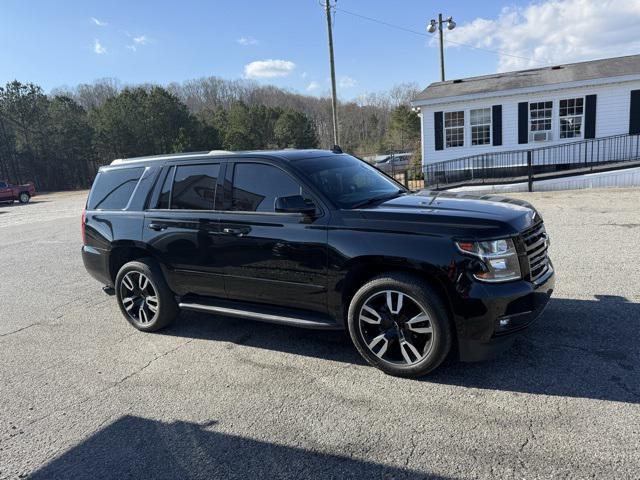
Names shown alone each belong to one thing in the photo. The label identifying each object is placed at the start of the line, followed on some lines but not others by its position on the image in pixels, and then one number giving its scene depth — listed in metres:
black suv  3.53
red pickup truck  31.12
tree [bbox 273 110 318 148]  52.03
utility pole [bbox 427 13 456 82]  28.89
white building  16.97
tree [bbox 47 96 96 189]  46.81
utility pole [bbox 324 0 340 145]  22.42
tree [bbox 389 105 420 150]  43.69
